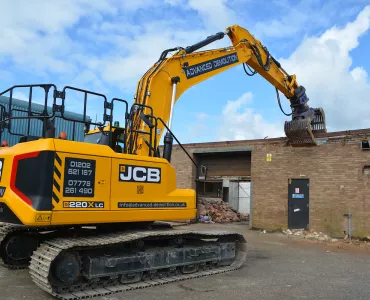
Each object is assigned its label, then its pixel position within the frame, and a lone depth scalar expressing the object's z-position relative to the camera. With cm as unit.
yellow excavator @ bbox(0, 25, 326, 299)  566
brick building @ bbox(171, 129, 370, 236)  1330
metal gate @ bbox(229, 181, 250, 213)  2369
